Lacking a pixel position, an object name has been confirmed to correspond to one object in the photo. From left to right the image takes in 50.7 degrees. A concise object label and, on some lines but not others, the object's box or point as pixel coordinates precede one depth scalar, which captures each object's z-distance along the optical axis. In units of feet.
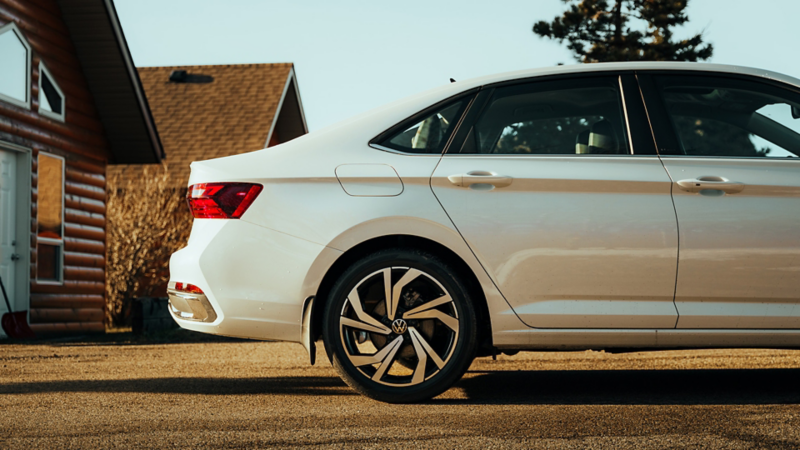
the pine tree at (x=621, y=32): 86.99
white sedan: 13.83
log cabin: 38.93
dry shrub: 55.11
